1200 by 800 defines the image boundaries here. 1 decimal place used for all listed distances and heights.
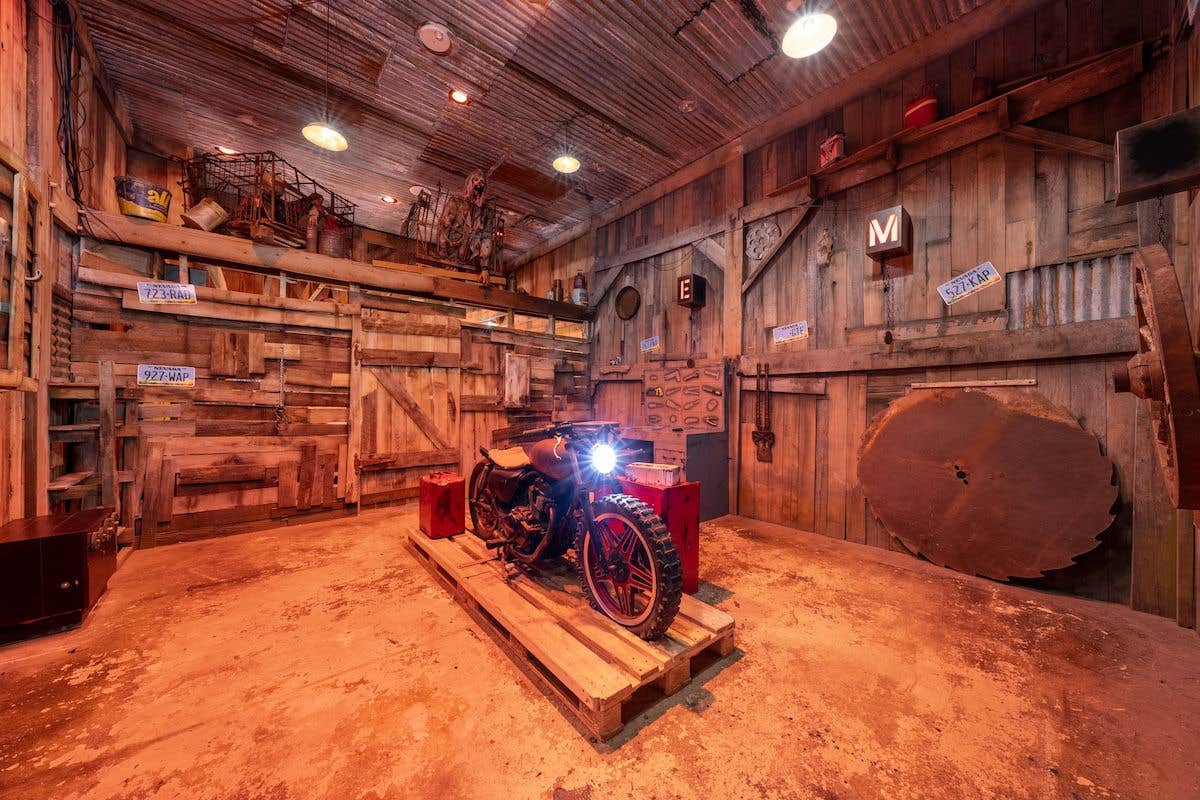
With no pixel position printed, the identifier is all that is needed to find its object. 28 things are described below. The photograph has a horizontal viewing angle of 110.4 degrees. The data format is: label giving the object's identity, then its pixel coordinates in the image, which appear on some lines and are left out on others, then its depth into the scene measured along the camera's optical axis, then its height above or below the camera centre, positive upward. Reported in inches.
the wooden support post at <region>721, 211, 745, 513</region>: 213.6 +41.0
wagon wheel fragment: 51.6 +4.3
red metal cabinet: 116.5 -31.8
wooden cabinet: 98.0 -43.3
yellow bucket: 167.0 +81.2
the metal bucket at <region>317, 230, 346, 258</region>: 208.8 +78.3
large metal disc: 122.3 -25.3
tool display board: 217.2 +2.0
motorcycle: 89.6 -32.9
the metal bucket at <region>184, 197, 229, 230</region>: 178.9 +79.4
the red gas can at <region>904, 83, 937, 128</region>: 151.7 +108.3
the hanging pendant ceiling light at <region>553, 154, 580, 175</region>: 219.5 +127.0
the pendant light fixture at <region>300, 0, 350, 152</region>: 184.4 +119.3
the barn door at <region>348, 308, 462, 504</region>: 215.0 -0.1
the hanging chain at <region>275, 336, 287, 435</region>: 191.8 -5.9
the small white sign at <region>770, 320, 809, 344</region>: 190.7 +32.5
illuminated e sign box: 226.1 +60.4
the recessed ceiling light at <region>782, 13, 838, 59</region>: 138.0 +125.2
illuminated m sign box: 157.2 +65.3
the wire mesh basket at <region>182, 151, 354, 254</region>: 190.2 +103.1
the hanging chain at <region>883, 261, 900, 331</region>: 165.9 +43.4
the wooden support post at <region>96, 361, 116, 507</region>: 156.3 -15.1
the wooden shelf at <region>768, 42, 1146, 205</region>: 122.7 +97.3
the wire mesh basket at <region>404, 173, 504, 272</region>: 233.1 +99.6
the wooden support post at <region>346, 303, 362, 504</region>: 210.1 -11.9
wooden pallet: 75.8 -52.3
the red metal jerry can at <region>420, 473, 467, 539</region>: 158.2 -41.2
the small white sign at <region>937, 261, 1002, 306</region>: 144.2 +42.5
